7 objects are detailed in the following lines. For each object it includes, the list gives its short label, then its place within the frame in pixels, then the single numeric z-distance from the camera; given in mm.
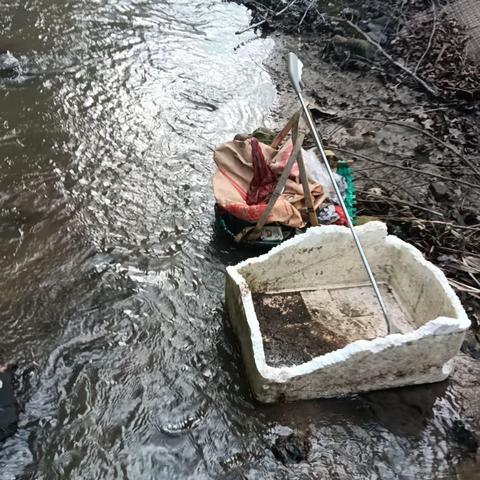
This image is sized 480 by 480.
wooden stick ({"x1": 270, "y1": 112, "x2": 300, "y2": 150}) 4890
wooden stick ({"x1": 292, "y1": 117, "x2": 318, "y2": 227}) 4832
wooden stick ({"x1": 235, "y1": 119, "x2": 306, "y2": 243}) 4742
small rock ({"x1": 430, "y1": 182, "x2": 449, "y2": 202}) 5828
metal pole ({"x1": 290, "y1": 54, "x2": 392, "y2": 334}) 4118
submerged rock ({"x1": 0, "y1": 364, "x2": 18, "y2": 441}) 3678
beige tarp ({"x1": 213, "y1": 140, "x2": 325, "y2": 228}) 4977
